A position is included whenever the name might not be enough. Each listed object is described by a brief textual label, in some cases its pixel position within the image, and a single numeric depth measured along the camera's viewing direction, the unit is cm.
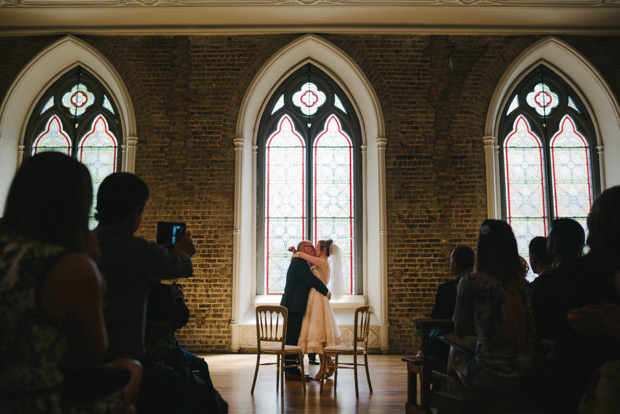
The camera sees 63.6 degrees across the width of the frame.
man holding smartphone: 188
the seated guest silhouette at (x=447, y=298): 392
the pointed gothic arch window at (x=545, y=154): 825
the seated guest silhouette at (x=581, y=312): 171
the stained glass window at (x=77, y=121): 849
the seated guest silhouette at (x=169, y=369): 228
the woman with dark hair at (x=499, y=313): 244
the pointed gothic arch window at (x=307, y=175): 832
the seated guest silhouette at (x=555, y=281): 212
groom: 577
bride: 563
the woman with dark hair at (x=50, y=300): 121
